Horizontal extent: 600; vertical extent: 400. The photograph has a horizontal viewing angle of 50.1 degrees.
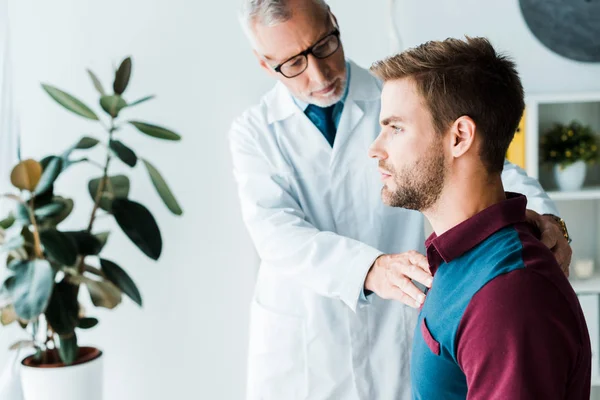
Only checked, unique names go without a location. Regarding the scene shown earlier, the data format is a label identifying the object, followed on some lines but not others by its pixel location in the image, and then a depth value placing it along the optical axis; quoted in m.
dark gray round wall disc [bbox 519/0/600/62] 2.57
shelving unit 2.46
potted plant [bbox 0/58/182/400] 1.76
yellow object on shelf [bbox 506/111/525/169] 2.49
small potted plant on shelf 2.50
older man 1.55
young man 0.83
